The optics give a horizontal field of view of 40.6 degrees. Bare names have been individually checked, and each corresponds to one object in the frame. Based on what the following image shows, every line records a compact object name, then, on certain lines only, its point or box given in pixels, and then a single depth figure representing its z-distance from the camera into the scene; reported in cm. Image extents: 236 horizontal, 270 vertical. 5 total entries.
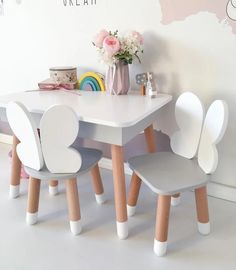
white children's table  134
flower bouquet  162
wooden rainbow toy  191
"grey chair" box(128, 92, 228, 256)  134
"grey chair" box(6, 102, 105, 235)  131
